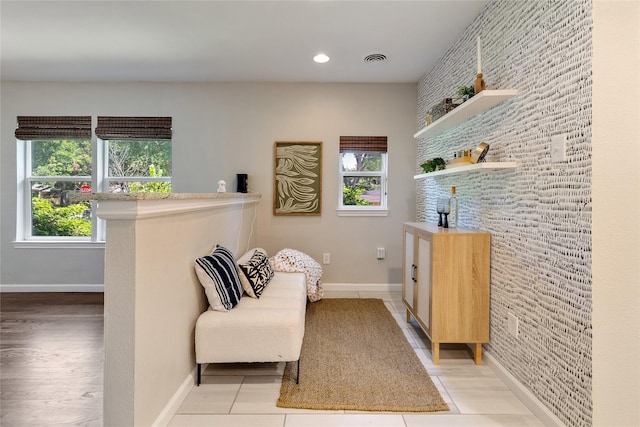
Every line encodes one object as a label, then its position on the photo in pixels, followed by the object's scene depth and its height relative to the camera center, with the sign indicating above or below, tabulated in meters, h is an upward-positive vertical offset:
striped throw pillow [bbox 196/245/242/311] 1.89 -0.46
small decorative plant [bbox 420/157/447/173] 2.78 +0.38
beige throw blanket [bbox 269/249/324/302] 3.06 -0.58
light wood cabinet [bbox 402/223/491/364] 2.16 -0.52
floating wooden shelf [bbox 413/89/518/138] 1.91 +0.70
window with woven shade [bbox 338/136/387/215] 3.84 +0.33
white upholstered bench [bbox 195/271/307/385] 1.83 -0.75
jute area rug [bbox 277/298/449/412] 1.76 -1.05
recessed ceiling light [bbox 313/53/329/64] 3.02 +1.43
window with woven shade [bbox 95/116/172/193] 3.85 +0.48
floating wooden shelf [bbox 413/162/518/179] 1.89 +0.27
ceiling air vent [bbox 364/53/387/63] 3.02 +1.44
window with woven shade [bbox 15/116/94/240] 3.82 +0.22
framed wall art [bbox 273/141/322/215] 3.74 +0.35
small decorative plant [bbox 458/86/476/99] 2.23 +0.82
